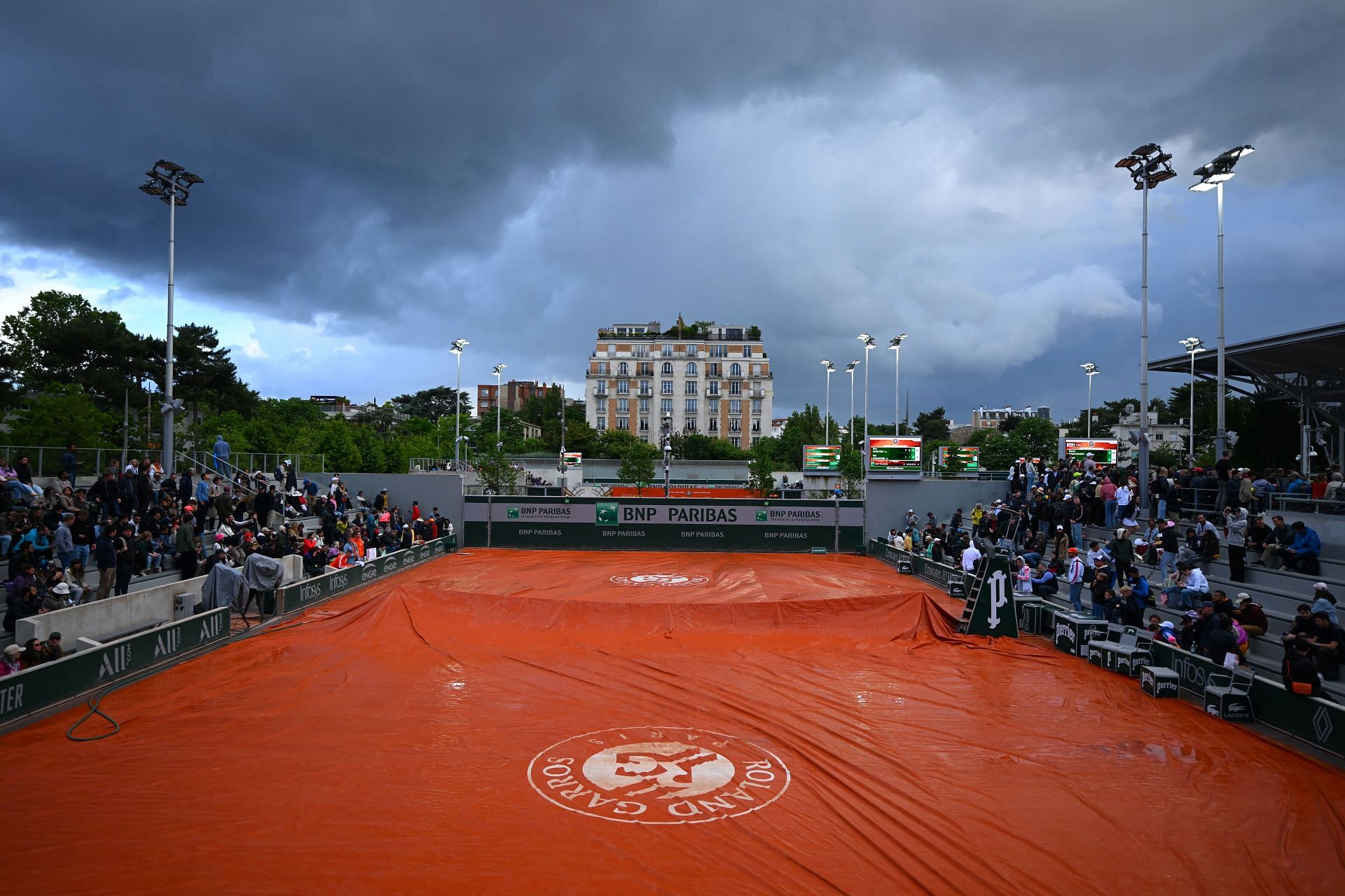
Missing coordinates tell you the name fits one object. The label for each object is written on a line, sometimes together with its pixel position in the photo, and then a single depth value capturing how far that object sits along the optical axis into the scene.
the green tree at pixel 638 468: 60.91
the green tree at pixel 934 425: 131.50
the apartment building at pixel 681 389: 103.69
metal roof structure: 27.12
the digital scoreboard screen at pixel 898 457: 38.47
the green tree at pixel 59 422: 31.12
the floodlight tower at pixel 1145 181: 21.98
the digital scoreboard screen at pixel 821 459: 56.19
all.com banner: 10.41
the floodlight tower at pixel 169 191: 23.42
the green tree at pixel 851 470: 53.31
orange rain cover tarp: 6.90
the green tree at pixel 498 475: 44.50
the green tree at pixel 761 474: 61.00
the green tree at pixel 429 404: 141.75
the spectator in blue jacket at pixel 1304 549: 16.55
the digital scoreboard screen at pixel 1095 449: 45.00
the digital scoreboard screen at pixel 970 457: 43.75
